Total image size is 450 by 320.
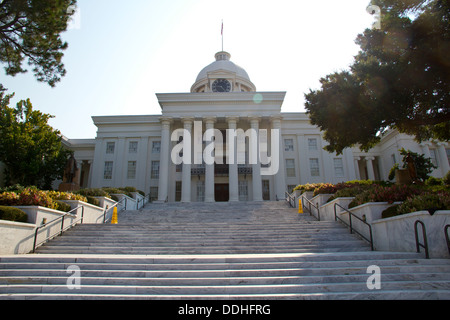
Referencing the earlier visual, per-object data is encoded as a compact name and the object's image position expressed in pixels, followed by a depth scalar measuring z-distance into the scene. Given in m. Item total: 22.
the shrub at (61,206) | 11.98
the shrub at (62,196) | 13.14
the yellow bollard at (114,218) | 15.34
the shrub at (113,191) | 19.72
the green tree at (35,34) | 12.57
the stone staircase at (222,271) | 5.91
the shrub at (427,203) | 8.23
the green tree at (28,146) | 26.55
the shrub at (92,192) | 16.50
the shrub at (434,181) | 21.87
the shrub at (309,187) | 19.48
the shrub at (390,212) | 9.69
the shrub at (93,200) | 15.51
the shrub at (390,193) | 10.50
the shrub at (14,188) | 15.97
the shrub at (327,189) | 16.41
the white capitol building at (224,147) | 29.69
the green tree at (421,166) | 25.83
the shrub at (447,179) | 20.07
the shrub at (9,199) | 10.54
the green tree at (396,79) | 12.25
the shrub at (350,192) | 13.58
